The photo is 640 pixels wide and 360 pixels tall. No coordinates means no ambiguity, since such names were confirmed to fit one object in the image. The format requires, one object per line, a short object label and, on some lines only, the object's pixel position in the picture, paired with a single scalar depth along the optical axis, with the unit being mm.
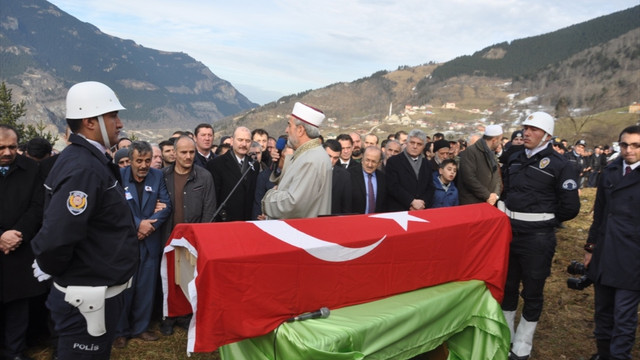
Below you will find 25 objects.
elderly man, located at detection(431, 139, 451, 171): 6495
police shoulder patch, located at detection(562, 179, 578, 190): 3975
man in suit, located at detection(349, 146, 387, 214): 5418
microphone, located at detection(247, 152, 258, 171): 5297
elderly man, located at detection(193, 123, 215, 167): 5823
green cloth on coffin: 2520
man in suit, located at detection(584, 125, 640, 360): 3633
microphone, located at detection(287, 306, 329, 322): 2649
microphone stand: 5126
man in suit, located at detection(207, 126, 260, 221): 5117
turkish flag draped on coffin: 2432
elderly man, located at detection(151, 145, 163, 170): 5734
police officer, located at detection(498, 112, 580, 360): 4039
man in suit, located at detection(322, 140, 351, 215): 5102
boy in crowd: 5661
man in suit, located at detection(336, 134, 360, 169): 6080
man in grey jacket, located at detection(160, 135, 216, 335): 4434
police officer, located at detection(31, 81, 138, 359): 2268
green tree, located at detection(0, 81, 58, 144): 26816
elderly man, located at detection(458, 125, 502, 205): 5545
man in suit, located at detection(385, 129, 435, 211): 5621
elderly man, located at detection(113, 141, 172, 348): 4184
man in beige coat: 3230
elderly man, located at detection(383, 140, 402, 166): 6562
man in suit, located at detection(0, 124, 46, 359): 3617
